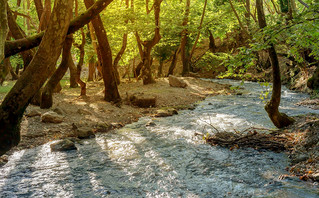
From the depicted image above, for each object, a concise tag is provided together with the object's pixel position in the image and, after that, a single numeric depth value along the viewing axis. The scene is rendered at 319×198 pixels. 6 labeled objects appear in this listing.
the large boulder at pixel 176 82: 20.02
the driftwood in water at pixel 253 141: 6.98
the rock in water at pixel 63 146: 7.47
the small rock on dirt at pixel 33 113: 10.02
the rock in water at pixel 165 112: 12.33
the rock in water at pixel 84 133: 8.77
